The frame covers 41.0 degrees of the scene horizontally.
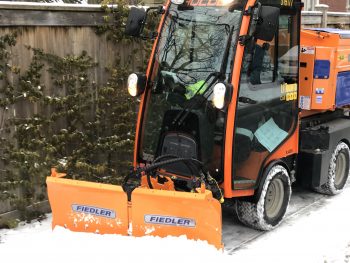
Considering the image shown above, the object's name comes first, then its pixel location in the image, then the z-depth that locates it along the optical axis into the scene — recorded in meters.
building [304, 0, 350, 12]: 20.93
